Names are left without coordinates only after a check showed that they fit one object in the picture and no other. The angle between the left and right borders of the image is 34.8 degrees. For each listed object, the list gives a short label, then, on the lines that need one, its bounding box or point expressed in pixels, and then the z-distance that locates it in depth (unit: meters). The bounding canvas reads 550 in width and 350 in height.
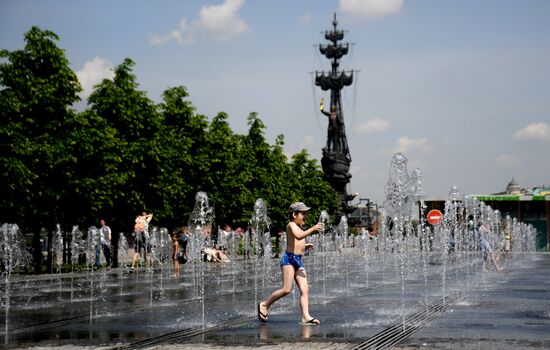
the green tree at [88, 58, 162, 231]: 34.97
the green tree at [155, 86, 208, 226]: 40.69
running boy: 12.01
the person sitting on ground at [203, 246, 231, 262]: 39.00
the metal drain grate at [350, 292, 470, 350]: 9.91
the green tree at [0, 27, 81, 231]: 27.33
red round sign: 47.78
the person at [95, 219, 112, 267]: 32.47
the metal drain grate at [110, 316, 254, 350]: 10.19
